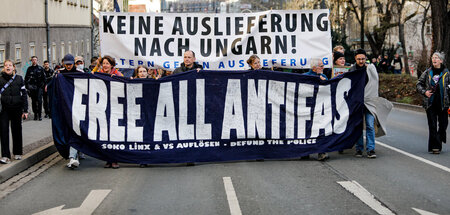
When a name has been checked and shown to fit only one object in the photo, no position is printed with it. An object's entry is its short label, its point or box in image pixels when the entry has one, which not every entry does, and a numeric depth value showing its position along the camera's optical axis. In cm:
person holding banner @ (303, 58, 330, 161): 1258
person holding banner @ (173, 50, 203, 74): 1202
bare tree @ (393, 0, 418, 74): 4219
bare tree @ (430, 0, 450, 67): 2714
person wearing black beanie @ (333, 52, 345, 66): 1358
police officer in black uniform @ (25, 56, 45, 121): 1986
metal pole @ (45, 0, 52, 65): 3156
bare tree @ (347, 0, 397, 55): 4234
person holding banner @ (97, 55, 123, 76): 1174
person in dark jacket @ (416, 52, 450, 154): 1257
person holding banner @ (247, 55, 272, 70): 1214
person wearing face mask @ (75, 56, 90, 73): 1358
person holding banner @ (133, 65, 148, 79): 1196
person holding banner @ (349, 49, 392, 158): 1215
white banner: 1302
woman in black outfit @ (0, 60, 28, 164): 1138
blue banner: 1136
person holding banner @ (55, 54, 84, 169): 1120
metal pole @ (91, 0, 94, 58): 4537
